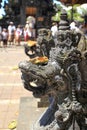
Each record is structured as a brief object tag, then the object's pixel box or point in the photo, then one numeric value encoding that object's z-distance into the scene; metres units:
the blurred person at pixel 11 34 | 13.91
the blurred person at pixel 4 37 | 13.78
